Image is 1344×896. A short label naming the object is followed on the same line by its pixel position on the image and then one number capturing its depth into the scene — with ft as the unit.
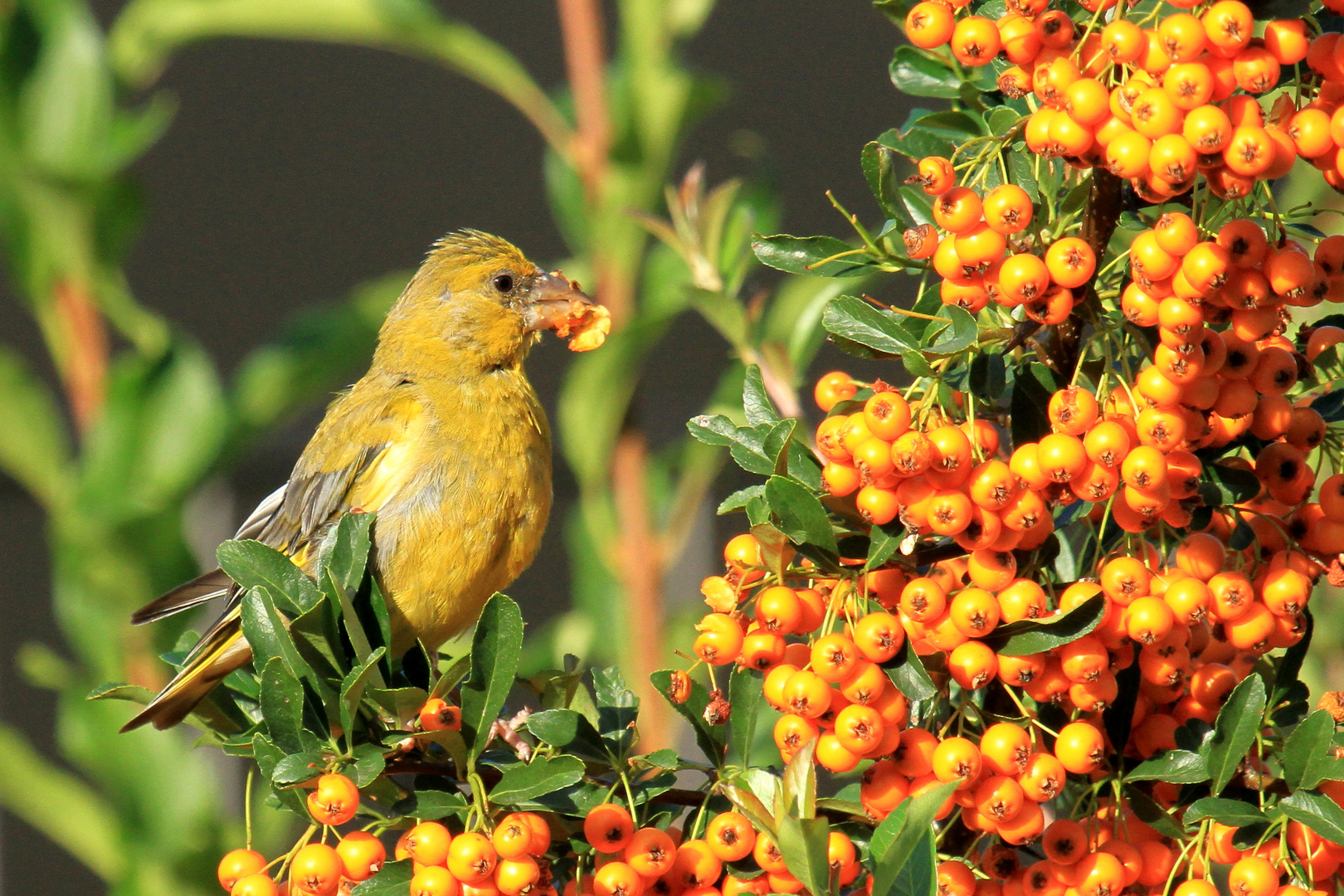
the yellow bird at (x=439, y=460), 14.18
